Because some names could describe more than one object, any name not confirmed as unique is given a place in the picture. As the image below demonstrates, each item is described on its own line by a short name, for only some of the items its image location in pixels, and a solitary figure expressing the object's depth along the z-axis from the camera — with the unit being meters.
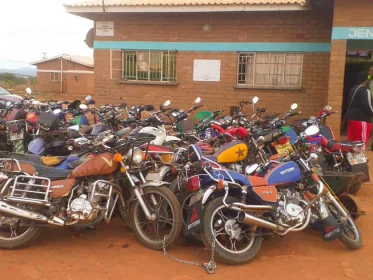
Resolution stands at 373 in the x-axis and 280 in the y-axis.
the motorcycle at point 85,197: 4.01
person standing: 7.02
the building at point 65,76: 37.34
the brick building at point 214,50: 10.86
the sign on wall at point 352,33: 9.09
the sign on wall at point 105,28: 12.20
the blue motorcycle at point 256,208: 3.86
